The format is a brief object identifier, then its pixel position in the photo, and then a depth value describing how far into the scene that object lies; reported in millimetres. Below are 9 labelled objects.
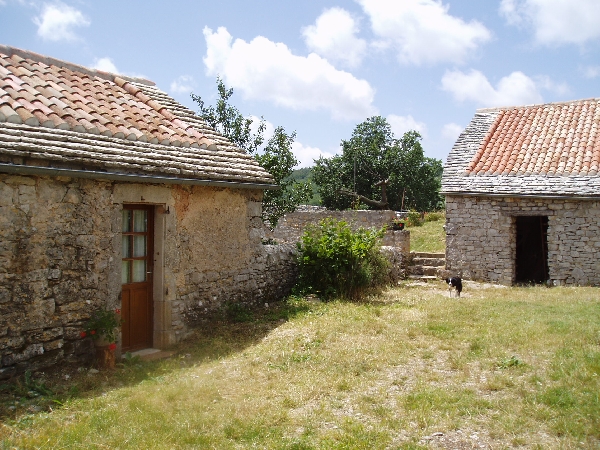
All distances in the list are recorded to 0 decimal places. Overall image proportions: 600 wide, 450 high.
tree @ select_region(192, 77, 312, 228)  14367
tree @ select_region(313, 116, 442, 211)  32062
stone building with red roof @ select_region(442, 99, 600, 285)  13250
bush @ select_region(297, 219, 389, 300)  10789
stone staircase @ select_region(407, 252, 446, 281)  14625
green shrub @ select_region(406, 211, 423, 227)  21984
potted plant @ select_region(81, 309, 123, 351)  6410
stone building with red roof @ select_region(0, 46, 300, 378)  5797
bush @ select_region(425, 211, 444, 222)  22955
